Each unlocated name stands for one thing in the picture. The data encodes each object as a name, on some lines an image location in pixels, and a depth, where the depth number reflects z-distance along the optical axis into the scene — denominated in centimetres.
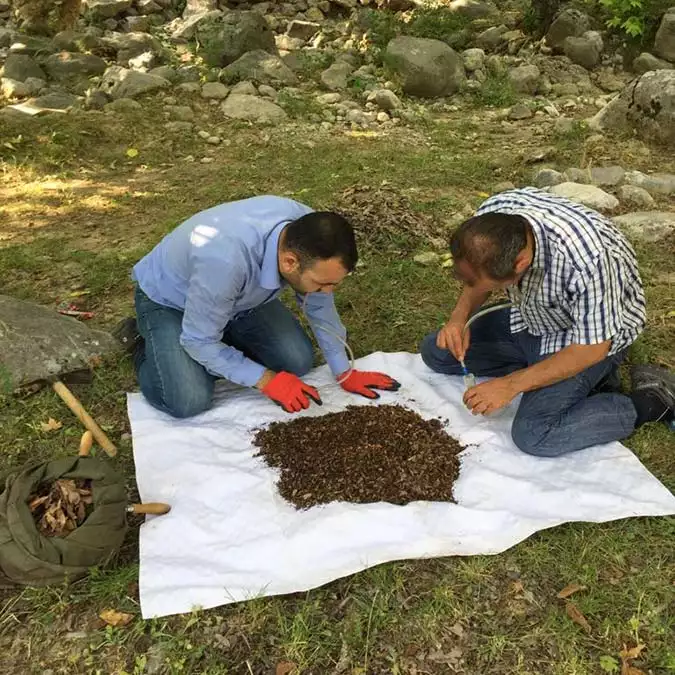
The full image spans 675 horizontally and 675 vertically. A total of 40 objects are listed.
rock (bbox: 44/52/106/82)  890
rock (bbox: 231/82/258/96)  852
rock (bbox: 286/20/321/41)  1151
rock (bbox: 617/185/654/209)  564
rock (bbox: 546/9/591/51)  1055
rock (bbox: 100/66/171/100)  817
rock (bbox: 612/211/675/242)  498
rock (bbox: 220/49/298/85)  890
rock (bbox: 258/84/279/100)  859
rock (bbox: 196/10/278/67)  938
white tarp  249
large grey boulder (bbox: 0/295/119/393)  346
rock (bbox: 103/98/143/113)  779
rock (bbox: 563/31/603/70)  1019
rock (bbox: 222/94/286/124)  796
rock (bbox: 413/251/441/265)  477
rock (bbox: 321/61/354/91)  911
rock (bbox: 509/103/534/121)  839
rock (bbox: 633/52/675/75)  977
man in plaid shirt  258
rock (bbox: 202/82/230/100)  839
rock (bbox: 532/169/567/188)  600
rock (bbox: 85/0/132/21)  1202
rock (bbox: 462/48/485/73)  977
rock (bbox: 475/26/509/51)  1091
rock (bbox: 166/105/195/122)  777
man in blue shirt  272
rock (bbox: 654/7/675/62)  980
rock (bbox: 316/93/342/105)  858
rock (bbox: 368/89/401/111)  846
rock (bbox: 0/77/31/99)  823
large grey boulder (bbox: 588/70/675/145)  689
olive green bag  228
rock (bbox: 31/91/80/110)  775
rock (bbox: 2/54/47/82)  866
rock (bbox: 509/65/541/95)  937
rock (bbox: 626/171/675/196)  593
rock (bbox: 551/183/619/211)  549
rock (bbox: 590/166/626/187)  601
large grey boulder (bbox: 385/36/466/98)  898
